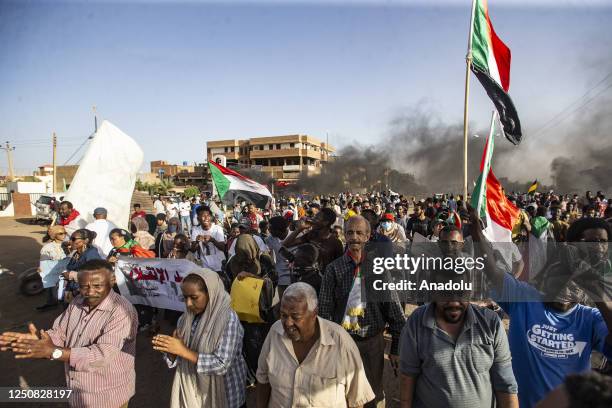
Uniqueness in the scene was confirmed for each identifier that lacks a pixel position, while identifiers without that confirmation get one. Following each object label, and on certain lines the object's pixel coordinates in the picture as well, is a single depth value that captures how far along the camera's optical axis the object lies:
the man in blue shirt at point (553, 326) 1.77
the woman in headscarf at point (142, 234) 5.79
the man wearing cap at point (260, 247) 3.81
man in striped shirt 2.11
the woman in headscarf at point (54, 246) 5.20
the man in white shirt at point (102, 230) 5.44
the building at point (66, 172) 38.28
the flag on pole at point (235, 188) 7.10
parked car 17.05
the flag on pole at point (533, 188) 16.09
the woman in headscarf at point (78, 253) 4.19
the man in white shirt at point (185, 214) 10.83
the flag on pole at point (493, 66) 5.51
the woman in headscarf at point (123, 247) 4.42
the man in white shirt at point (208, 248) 4.75
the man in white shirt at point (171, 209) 11.91
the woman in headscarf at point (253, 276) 2.99
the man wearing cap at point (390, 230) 4.93
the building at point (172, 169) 56.53
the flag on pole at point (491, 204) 4.46
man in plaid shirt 2.34
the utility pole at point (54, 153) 24.15
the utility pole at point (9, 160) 43.46
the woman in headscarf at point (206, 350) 2.09
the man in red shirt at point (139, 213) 7.57
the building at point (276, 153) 50.06
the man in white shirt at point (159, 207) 12.57
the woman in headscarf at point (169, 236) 5.98
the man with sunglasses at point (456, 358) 1.63
